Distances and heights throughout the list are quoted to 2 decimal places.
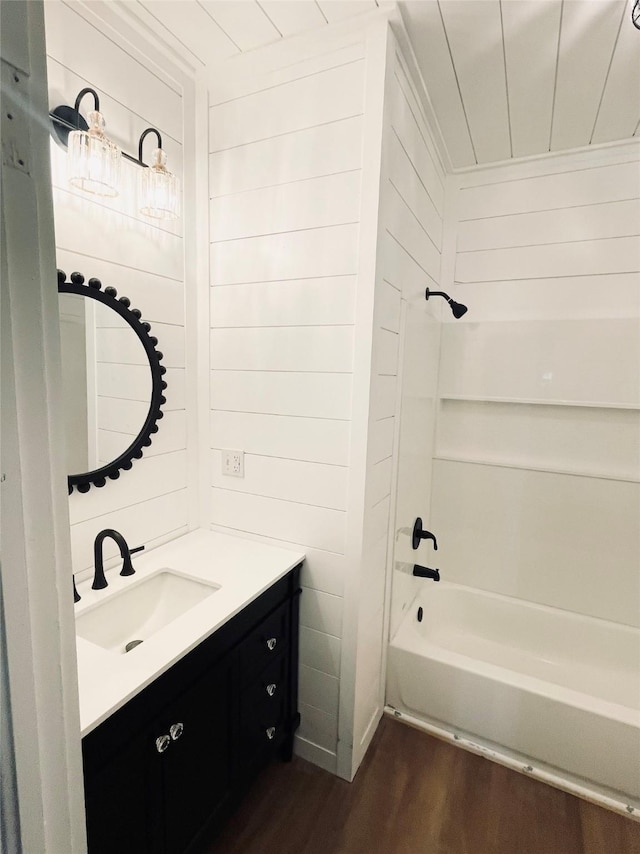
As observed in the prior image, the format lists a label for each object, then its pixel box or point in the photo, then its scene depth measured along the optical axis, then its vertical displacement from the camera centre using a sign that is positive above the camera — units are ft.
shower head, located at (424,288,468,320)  6.72 +1.17
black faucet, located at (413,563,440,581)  6.98 -3.11
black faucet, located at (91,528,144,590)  4.23 -1.80
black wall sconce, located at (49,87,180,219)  3.89 +2.06
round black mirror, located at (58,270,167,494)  4.31 -0.09
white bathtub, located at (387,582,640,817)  5.23 -4.33
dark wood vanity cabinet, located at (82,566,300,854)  3.10 -3.18
